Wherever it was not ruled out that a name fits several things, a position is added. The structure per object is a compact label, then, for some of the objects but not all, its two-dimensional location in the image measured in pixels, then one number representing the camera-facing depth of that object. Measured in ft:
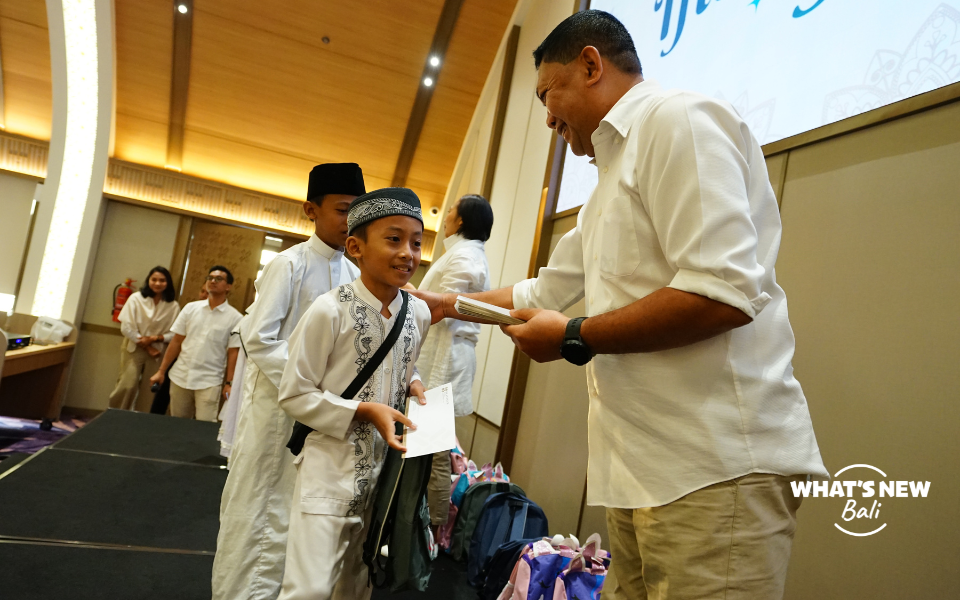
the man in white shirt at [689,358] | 2.53
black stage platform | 6.79
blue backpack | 8.80
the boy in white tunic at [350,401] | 4.54
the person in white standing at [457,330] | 9.62
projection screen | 4.88
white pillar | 19.81
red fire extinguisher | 22.99
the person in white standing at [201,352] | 16.90
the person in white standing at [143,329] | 19.70
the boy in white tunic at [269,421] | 5.75
